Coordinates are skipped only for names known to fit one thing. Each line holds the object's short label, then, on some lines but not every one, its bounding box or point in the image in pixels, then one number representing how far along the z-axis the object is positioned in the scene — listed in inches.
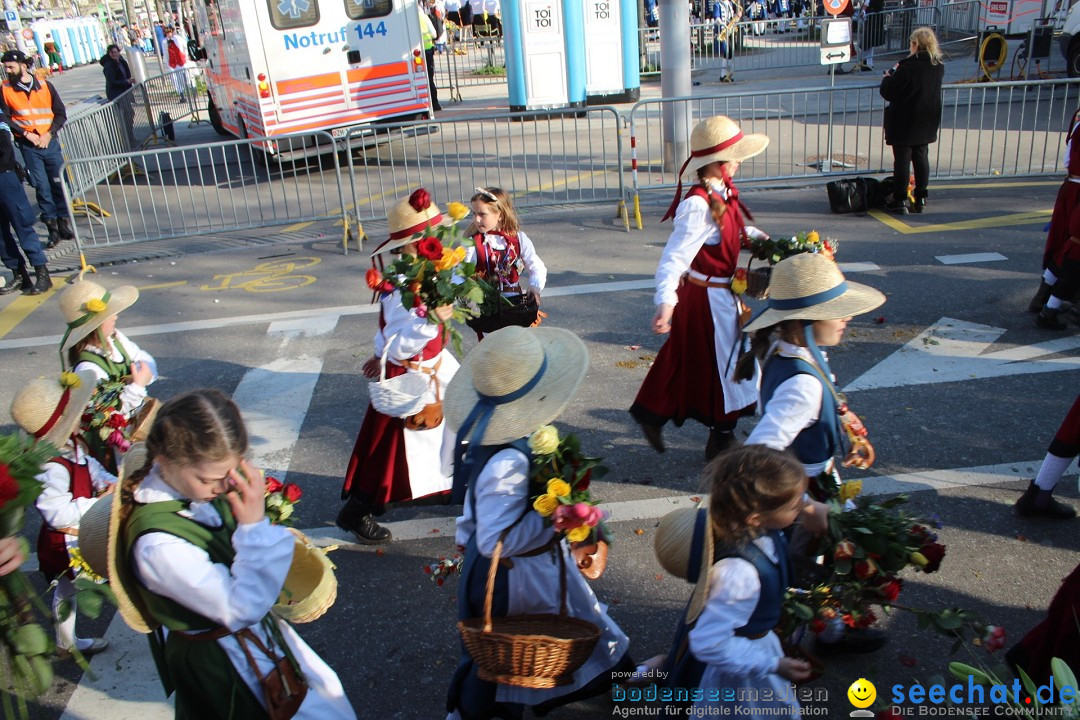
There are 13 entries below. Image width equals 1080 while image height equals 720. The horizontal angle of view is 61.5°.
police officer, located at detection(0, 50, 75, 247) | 430.9
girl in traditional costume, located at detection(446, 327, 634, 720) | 120.3
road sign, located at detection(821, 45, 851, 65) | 523.5
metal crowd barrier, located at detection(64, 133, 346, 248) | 453.4
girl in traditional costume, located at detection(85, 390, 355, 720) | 98.0
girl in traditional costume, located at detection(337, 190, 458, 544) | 186.4
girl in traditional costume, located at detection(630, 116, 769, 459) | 199.0
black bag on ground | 404.8
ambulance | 553.6
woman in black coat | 382.6
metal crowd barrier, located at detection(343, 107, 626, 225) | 463.2
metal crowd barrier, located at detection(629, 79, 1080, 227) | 458.6
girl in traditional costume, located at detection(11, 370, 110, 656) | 151.5
